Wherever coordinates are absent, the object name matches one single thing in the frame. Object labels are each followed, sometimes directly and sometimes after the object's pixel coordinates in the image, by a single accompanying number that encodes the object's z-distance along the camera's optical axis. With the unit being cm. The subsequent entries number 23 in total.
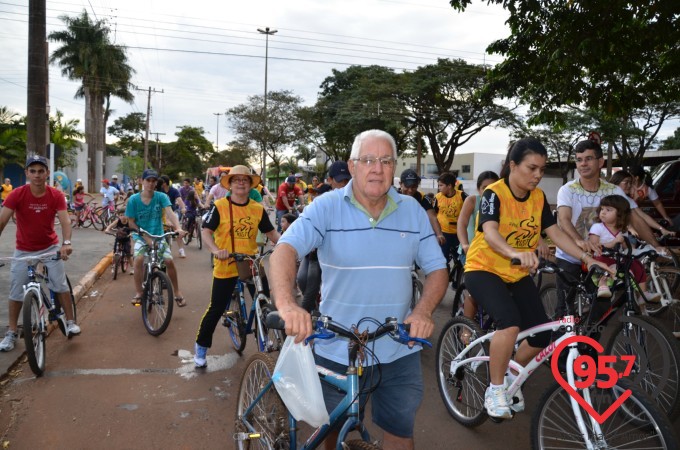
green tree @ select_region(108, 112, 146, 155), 7712
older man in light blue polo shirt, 244
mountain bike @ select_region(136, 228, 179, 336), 611
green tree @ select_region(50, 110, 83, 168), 3546
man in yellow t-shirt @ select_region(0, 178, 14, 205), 2260
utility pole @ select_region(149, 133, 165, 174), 7564
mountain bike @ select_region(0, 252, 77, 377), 471
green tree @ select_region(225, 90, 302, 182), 4584
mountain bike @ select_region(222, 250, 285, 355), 477
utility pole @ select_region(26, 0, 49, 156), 890
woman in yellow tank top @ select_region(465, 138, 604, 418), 336
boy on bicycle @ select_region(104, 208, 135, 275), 955
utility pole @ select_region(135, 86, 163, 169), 4731
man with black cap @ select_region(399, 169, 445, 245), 737
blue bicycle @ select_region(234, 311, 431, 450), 224
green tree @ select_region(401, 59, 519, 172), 3100
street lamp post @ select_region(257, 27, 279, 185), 4316
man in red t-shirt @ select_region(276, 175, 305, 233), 1234
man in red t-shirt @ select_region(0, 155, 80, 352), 523
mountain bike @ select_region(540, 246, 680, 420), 370
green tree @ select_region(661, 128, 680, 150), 4334
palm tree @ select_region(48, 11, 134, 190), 3931
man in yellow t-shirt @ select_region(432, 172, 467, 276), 805
